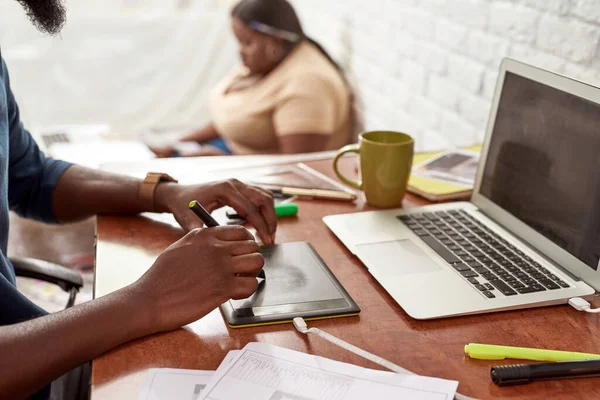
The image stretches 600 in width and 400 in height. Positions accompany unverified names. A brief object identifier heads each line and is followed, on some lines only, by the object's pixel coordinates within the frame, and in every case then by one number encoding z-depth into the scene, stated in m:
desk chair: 1.17
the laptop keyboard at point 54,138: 2.32
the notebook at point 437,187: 1.16
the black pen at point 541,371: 0.68
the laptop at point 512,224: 0.84
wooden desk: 0.68
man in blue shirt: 0.71
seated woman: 2.25
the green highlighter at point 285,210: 1.10
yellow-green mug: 1.10
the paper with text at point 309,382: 0.66
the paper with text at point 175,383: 0.65
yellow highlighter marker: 0.71
